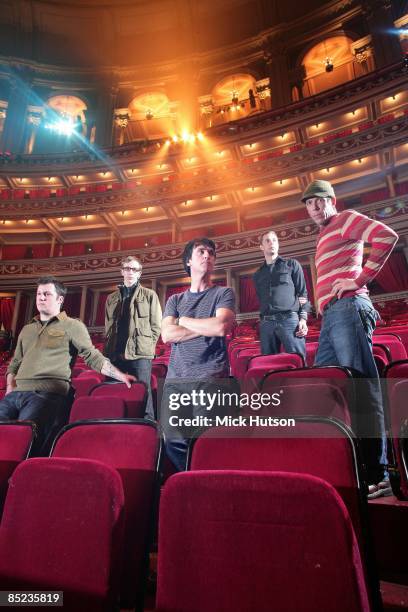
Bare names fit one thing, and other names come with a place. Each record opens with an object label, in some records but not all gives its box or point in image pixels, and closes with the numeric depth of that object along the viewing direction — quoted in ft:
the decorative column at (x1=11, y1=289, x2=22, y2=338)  32.76
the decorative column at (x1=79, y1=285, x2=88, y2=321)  33.20
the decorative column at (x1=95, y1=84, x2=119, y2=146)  38.81
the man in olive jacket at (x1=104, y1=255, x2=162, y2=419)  7.80
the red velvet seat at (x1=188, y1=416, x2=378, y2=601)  2.53
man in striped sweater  4.09
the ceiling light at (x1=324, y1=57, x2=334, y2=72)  34.10
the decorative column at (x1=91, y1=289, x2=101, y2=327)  33.99
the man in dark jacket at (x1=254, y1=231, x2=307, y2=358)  8.14
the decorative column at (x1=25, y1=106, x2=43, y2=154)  38.45
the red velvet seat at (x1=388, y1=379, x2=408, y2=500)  3.36
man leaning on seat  5.53
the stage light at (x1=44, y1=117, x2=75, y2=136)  39.19
